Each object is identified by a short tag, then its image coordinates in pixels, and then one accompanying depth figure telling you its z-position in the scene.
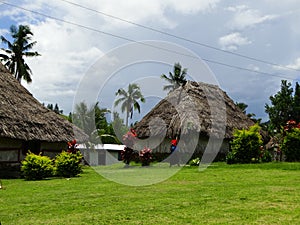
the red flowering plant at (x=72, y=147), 14.41
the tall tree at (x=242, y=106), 49.19
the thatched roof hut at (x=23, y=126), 15.62
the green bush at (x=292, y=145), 17.22
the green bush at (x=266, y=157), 18.12
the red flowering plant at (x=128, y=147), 18.42
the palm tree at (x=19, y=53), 34.03
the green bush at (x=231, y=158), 17.50
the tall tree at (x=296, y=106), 37.00
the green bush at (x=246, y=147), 17.27
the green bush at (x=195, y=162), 18.23
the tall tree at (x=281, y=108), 37.62
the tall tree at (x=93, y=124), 29.01
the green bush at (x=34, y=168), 13.26
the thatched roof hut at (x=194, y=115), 22.36
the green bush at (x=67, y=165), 13.73
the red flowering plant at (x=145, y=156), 18.53
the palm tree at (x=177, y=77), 40.03
